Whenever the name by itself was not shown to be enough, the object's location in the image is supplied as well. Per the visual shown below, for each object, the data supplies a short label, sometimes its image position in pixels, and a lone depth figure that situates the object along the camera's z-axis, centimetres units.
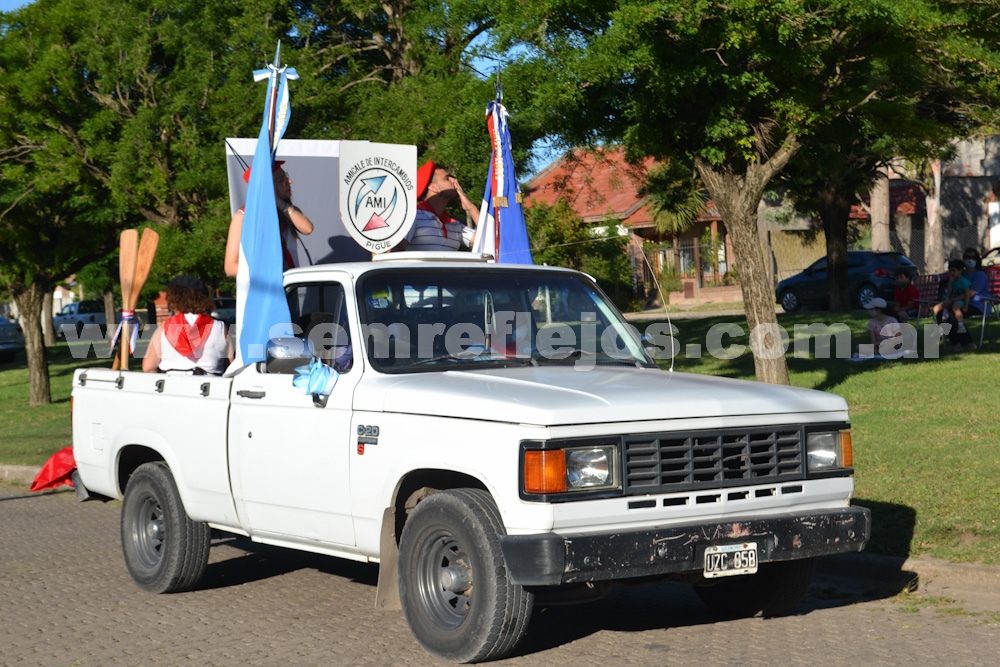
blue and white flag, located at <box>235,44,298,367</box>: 733
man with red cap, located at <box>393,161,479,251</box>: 934
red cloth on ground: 1230
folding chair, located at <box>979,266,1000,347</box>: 2268
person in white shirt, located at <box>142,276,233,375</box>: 848
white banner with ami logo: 865
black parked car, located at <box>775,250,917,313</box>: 3447
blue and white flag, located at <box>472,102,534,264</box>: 976
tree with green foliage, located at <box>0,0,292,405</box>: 1984
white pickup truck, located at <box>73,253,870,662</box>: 553
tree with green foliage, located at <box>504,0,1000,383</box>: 1261
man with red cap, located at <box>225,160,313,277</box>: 827
